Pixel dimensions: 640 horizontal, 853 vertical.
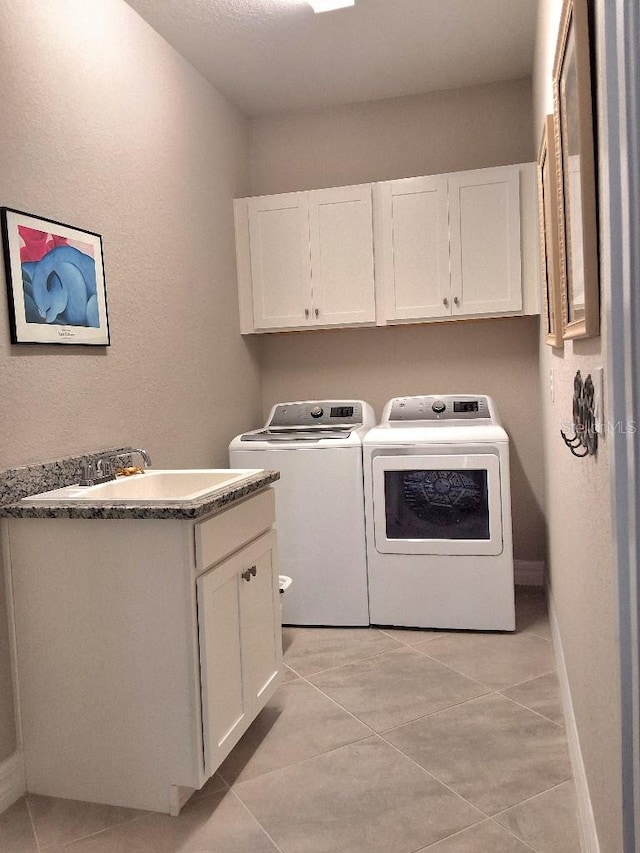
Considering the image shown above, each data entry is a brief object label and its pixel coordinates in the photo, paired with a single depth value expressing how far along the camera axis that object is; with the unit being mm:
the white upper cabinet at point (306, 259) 3820
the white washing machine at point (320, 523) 3455
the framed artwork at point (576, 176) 1238
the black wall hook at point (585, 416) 1367
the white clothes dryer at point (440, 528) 3283
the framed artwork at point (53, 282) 2223
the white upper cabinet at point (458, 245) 3596
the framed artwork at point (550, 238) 2080
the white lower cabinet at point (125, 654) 1988
